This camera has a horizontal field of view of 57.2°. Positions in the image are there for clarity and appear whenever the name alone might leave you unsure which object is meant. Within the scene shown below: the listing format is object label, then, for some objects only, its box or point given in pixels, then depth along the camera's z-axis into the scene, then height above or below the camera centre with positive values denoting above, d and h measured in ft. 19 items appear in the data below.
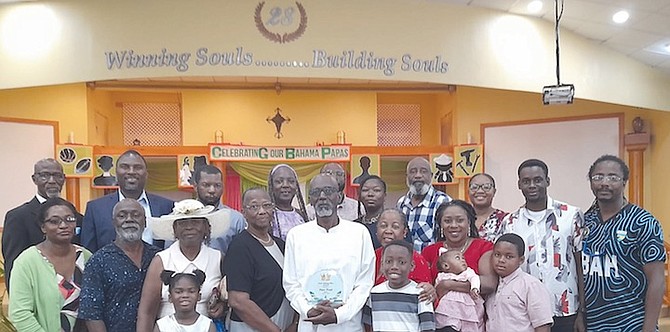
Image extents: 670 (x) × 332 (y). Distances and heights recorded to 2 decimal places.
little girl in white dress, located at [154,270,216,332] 8.44 -1.93
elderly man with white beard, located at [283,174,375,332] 8.54 -1.47
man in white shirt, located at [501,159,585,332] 9.80 -1.37
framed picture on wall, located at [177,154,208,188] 26.50 -0.14
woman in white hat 8.58 -1.38
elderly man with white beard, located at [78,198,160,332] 8.59 -1.62
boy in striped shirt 8.61 -2.00
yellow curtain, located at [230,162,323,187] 27.43 -0.43
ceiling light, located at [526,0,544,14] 19.61 +4.96
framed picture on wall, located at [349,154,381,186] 27.09 -0.10
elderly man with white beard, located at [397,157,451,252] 11.30 -0.83
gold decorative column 24.30 +0.02
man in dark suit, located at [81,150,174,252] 10.25 -0.71
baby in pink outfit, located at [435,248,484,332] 9.04 -2.14
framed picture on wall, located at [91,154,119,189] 25.48 -0.38
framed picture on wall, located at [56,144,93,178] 24.88 +0.21
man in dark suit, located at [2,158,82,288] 11.07 -1.00
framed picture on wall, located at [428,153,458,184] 26.40 -0.44
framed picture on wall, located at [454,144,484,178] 26.35 -0.07
